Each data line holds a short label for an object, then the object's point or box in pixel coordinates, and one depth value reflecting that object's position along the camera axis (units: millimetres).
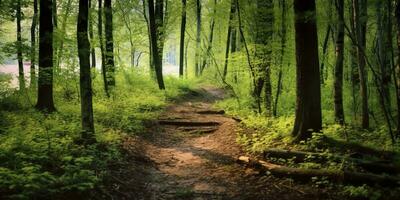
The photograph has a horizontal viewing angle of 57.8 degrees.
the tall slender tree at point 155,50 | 21719
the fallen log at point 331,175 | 6508
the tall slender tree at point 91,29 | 16141
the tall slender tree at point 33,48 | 13856
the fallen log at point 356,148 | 7627
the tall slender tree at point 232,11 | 14984
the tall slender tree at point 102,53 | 16819
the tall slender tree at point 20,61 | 12070
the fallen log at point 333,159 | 6992
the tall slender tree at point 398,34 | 7648
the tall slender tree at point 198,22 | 29825
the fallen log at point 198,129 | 13476
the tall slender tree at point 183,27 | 28156
